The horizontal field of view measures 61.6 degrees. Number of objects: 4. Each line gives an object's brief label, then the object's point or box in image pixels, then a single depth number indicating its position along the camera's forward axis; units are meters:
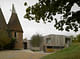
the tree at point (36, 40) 26.12
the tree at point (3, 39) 13.58
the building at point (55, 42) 22.12
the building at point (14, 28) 15.74
